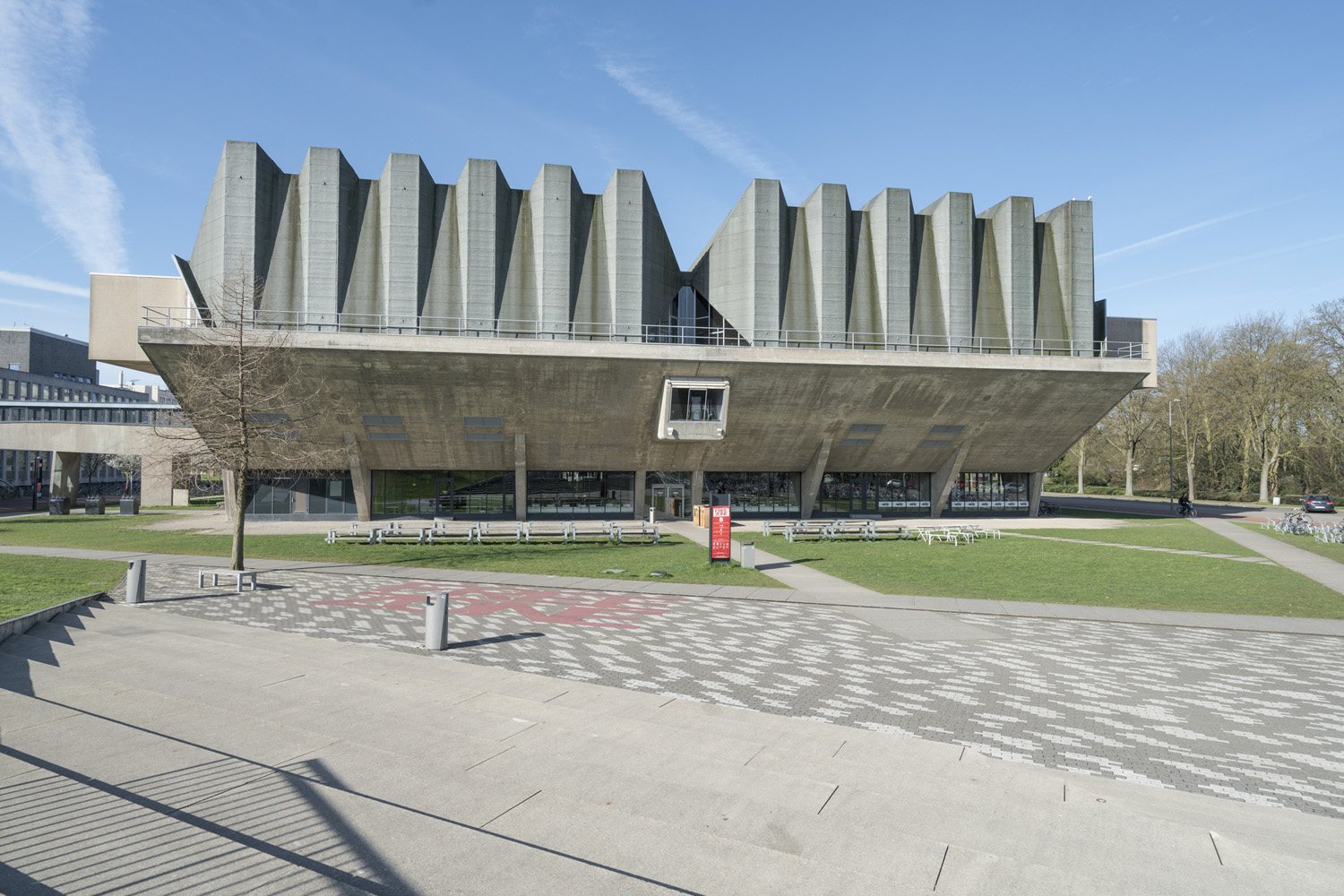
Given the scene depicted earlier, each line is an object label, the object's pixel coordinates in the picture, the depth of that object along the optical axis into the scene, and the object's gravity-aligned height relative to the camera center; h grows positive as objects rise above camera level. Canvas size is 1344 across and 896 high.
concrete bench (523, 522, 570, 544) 27.77 -3.03
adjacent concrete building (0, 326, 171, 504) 50.91 +4.79
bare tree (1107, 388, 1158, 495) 65.25 +4.88
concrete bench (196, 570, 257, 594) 16.75 -3.04
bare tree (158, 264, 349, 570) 18.69 +1.56
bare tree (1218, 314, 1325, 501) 54.47 +7.16
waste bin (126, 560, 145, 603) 14.36 -2.73
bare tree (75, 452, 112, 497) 72.12 -0.64
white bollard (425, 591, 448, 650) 10.84 -2.69
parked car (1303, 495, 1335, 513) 48.50 -2.46
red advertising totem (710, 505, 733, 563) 20.94 -2.28
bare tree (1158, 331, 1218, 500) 60.44 +7.99
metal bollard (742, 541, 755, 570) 20.97 -2.92
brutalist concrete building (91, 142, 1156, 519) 31.78 +6.98
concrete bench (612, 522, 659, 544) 27.75 -3.14
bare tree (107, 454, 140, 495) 63.12 -0.46
